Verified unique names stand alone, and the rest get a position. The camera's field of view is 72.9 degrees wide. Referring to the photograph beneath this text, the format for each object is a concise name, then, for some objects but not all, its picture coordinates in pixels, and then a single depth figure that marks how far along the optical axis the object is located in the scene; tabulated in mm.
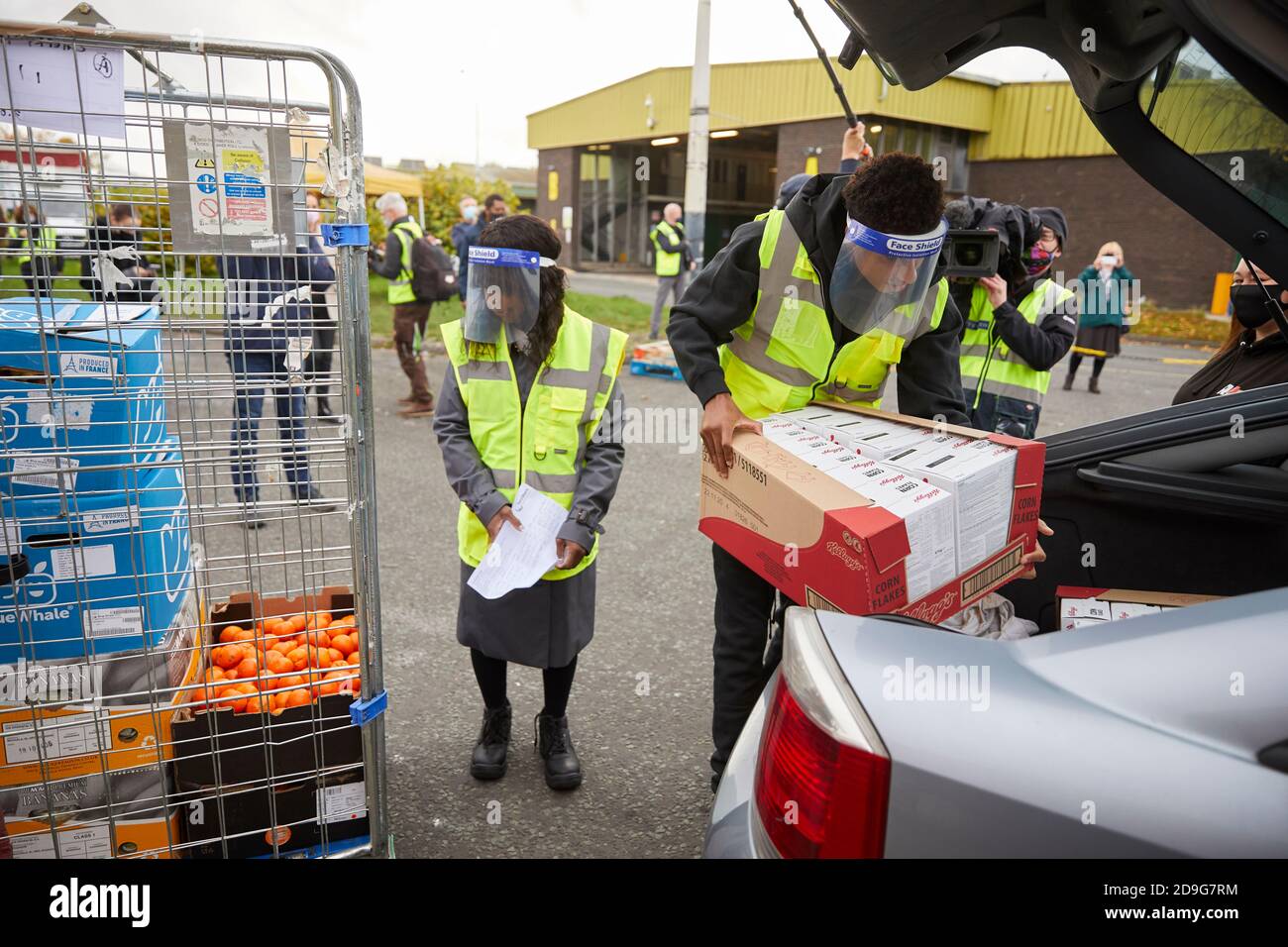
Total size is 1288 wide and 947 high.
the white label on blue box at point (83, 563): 2203
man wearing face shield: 2301
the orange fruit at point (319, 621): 2611
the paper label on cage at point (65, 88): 1795
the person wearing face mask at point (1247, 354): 3264
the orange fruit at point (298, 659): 2574
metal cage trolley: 1907
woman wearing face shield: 2723
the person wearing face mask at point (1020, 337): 4234
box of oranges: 2297
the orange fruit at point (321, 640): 2568
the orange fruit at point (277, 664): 2549
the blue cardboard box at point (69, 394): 2027
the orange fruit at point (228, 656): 2625
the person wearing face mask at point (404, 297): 8211
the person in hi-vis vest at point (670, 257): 12523
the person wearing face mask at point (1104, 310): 10844
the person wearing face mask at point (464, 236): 11039
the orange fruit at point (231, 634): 2723
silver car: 1095
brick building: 22609
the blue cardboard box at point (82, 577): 2116
